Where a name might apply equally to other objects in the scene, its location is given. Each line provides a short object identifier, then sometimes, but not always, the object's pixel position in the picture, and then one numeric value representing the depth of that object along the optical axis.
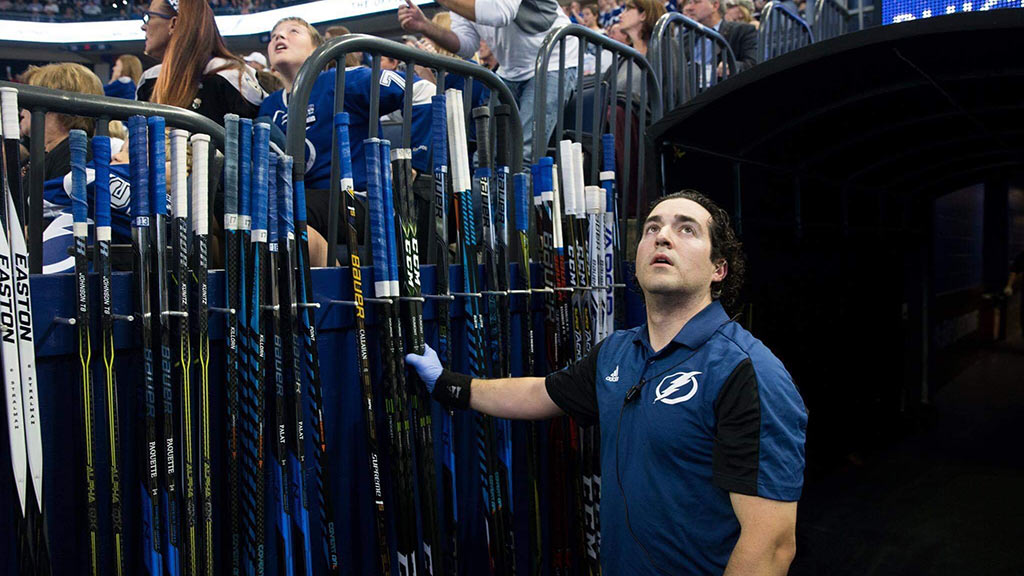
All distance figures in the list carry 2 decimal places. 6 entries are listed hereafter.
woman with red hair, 3.81
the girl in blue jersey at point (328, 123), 3.11
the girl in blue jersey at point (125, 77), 6.04
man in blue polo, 2.18
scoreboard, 6.28
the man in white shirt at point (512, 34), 5.43
